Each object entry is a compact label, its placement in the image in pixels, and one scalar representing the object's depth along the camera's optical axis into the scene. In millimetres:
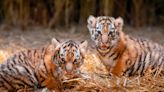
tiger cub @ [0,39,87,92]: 8847
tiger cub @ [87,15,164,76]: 9352
